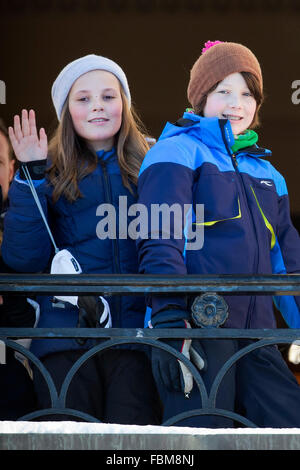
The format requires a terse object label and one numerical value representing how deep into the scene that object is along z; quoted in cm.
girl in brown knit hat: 1300
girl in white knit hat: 1316
